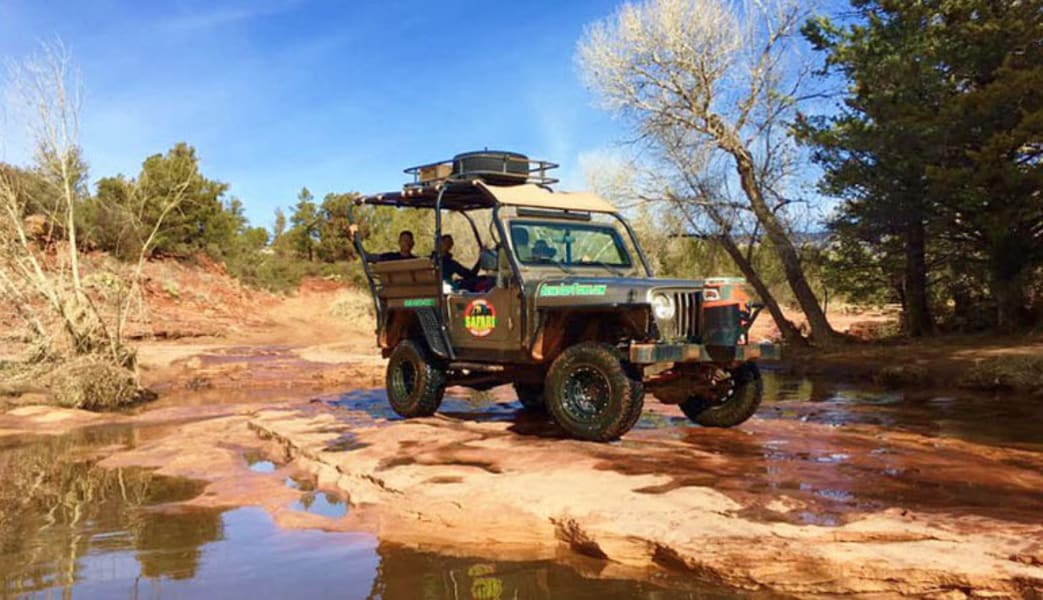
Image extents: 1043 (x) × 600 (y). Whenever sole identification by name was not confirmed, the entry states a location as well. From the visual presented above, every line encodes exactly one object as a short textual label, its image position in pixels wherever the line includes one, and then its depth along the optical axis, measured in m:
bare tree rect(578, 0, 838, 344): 18.44
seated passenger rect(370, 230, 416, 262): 9.22
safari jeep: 6.62
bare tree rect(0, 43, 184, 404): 11.35
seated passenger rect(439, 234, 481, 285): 8.56
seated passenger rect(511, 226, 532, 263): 7.69
